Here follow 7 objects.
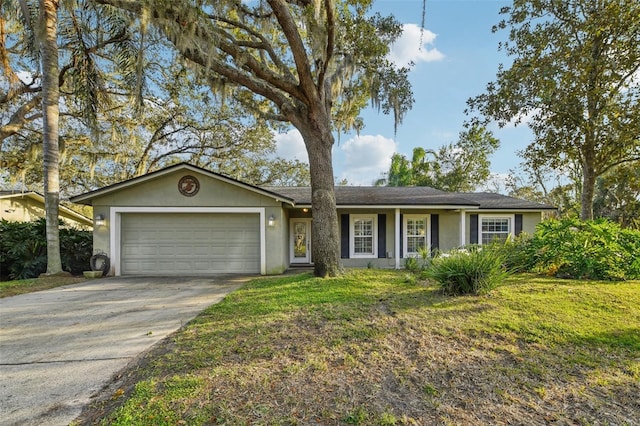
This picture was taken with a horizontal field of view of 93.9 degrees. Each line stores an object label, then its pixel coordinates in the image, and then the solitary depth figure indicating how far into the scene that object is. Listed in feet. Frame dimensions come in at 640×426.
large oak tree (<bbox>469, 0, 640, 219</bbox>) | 27.48
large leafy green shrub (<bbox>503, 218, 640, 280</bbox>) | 21.11
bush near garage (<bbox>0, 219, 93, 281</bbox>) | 30.19
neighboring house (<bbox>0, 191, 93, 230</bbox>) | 43.37
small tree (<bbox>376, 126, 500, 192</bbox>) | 72.18
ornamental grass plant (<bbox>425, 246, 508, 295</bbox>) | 16.75
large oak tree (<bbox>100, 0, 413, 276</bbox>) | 20.42
